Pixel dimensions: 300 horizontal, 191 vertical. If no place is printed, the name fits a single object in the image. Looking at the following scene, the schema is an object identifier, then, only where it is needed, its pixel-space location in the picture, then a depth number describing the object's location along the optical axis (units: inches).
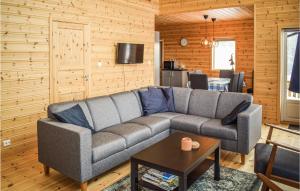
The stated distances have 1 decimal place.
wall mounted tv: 233.3
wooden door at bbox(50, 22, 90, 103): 177.0
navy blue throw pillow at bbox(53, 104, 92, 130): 118.0
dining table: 256.4
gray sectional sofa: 108.3
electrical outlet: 151.3
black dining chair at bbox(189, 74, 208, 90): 245.5
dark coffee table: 91.4
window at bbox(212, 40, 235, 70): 357.2
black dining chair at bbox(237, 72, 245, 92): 273.8
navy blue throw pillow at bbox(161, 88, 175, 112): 183.0
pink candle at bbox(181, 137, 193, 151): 106.7
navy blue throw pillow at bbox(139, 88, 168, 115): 171.0
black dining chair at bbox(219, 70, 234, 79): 305.2
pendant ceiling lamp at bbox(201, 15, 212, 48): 346.9
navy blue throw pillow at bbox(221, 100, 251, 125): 141.3
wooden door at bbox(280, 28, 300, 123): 209.3
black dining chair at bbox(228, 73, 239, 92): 268.4
